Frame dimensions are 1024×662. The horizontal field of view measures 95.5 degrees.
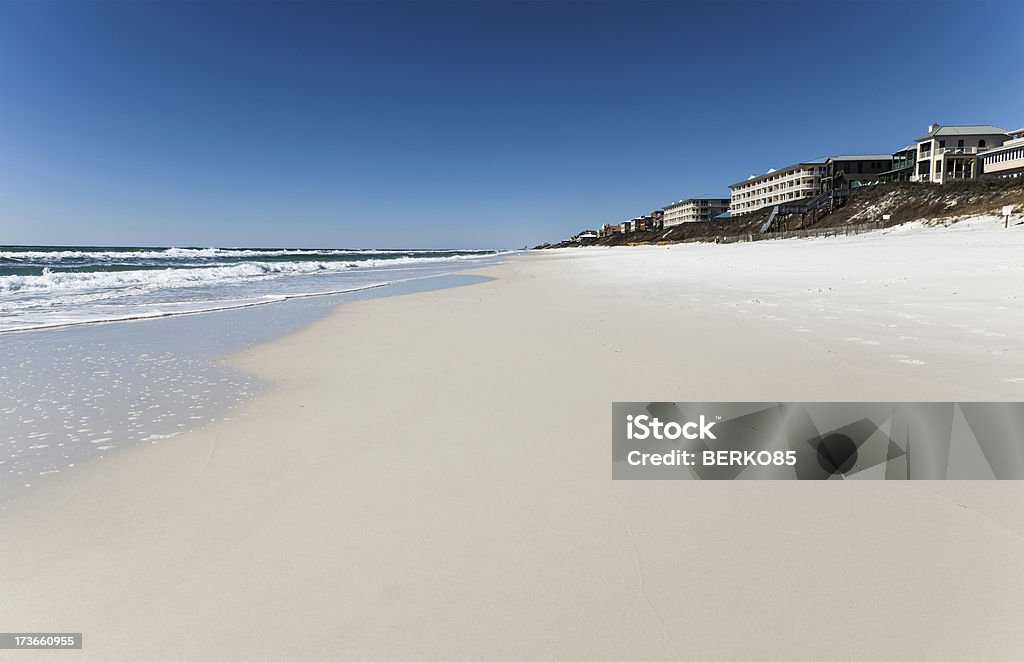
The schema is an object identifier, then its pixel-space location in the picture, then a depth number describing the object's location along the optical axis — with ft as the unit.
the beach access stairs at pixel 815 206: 165.37
